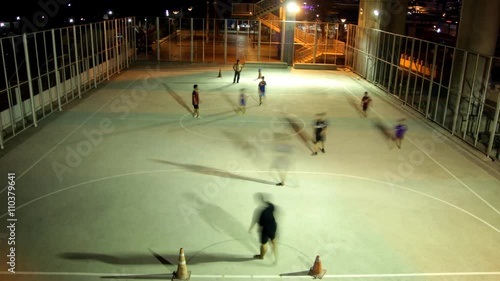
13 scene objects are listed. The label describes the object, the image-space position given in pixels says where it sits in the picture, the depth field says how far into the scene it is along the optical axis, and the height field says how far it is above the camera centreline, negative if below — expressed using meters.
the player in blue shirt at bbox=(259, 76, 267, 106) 22.97 -3.60
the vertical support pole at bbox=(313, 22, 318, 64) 38.12 -2.29
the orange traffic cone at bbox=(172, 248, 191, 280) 8.91 -5.04
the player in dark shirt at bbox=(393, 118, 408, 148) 17.31 -4.19
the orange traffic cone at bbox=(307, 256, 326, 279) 9.21 -5.13
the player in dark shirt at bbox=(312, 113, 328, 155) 16.12 -3.99
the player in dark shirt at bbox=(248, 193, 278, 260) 9.35 -4.26
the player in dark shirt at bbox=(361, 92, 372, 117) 21.72 -3.86
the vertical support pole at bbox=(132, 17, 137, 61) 38.69 -1.96
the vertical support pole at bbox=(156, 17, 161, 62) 38.19 -2.44
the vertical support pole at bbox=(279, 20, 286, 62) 38.94 -1.49
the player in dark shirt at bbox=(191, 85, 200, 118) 20.17 -3.76
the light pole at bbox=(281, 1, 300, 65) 38.75 -0.87
